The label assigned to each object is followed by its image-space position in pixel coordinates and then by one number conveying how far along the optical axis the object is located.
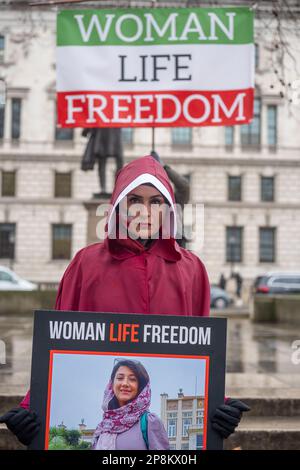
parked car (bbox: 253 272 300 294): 27.36
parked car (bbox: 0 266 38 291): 23.03
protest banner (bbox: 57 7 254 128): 6.21
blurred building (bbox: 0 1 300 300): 40.19
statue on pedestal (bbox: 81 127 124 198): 12.23
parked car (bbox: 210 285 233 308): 27.77
